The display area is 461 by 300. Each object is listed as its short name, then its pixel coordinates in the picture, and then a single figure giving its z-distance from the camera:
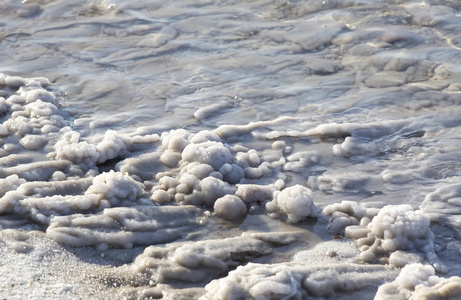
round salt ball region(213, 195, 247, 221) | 6.99
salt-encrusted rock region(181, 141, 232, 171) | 7.87
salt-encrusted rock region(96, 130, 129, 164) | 8.24
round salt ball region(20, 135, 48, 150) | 8.55
